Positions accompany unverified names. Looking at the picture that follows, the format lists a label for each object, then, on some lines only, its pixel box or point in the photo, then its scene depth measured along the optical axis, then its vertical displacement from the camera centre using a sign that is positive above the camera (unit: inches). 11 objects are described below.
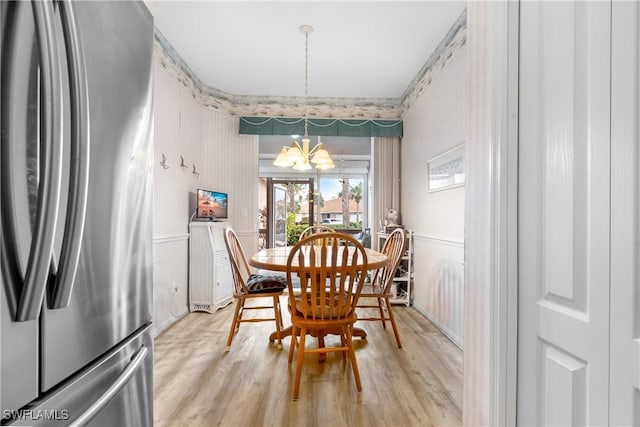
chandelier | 106.3 +20.7
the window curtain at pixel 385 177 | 173.3 +21.8
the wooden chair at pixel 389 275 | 97.3 -20.4
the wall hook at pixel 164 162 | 117.6 +19.8
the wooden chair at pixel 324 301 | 70.7 -21.4
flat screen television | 140.2 +4.1
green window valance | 169.9 +49.4
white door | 27.6 +0.4
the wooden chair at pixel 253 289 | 96.3 -24.4
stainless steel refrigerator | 20.6 -0.1
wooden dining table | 79.4 -13.2
